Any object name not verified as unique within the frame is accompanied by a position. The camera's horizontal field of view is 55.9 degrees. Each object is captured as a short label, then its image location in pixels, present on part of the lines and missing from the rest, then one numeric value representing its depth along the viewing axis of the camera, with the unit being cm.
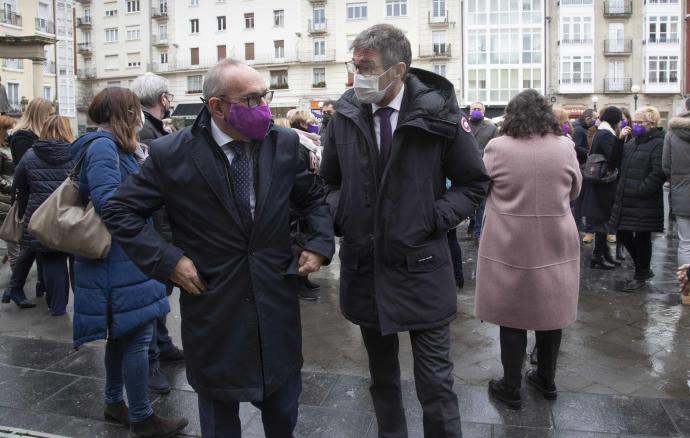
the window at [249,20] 4916
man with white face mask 310
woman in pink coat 387
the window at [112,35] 5544
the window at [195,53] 5109
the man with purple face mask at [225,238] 268
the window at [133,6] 5375
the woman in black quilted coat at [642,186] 673
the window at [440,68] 4550
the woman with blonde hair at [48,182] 558
